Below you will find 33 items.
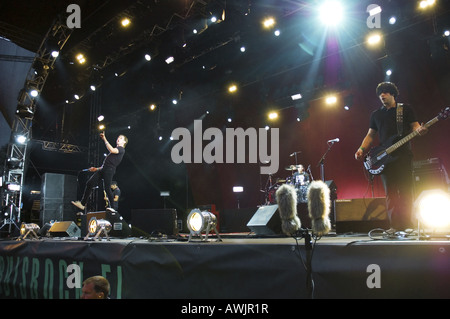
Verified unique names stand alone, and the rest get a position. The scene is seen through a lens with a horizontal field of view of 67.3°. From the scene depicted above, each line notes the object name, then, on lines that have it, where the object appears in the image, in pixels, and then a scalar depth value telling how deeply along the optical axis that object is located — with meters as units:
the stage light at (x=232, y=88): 12.68
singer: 6.08
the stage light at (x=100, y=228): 4.35
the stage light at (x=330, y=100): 12.08
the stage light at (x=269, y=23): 8.97
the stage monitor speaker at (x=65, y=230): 6.79
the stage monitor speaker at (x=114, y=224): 5.40
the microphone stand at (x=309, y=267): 2.16
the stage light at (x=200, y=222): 3.23
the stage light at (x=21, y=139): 11.40
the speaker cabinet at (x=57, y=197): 11.20
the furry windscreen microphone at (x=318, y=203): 2.47
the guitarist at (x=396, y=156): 3.38
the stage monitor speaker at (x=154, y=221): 4.78
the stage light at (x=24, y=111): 10.96
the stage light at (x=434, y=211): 2.25
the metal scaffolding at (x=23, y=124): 10.53
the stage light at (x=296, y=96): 12.18
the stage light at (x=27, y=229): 5.45
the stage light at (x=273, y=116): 13.82
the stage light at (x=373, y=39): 9.32
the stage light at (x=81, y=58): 11.20
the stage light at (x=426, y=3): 8.05
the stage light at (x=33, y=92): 11.38
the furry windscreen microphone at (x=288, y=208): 2.60
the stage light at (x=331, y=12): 8.54
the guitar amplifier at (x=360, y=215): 4.12
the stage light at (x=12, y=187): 10.89
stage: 1.88
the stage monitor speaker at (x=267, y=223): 4.18
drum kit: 8.96
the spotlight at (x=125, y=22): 9.53
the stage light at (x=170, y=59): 10.52
